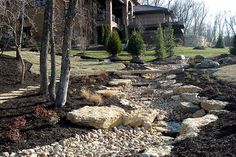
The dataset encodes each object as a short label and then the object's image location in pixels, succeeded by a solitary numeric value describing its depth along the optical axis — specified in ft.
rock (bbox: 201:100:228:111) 23.52
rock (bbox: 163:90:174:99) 30.91
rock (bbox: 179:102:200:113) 25.39
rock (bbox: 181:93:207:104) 26.52
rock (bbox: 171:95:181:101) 29.04
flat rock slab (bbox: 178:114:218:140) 18.07
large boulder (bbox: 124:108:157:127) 21.79
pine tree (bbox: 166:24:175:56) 67.77
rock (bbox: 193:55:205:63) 54.99
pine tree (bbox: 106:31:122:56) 61.34
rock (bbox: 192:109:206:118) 23.88
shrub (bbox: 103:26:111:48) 77.11
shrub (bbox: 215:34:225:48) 115.96
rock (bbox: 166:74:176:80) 39.91
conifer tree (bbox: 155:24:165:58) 63.00
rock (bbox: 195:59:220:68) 46.68
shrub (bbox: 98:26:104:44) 81.32
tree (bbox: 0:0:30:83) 30.60
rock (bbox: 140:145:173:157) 15.06
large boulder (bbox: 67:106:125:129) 20.00
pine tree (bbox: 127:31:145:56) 60.57
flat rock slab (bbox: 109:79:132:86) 35.26
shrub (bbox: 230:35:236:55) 65.62
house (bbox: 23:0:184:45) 85.31
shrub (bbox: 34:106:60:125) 19.85
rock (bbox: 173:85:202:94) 30.41
